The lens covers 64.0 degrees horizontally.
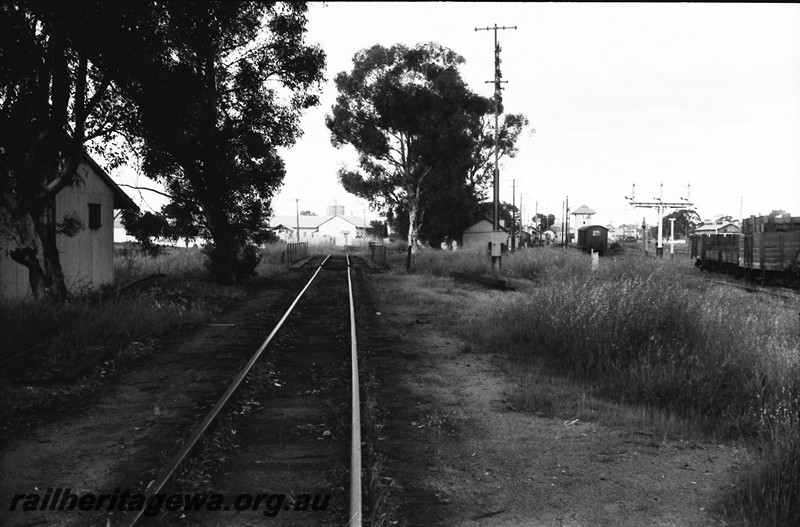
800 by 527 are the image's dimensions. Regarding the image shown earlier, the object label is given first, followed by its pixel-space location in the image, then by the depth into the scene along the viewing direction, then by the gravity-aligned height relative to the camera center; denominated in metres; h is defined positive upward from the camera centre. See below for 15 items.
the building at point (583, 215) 128.12 +5.08
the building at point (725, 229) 70.01 +1.19
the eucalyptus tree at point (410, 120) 44.41 +8.59
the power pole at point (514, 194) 66.54 +5.03
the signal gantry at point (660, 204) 56.92 +3.28
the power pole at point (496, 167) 24.50 +3.22
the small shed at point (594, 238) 58.78 +0.18
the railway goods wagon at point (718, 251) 27.84 -0.59
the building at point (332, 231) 124.81 +2.14
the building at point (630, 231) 183.12 +2.59
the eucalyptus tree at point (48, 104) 10.09 +2.52
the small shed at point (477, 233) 63.28 +0.77
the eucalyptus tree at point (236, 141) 19.88 +3.37
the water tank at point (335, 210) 137.65 +6.89
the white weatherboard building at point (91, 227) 18.36 +0.55
